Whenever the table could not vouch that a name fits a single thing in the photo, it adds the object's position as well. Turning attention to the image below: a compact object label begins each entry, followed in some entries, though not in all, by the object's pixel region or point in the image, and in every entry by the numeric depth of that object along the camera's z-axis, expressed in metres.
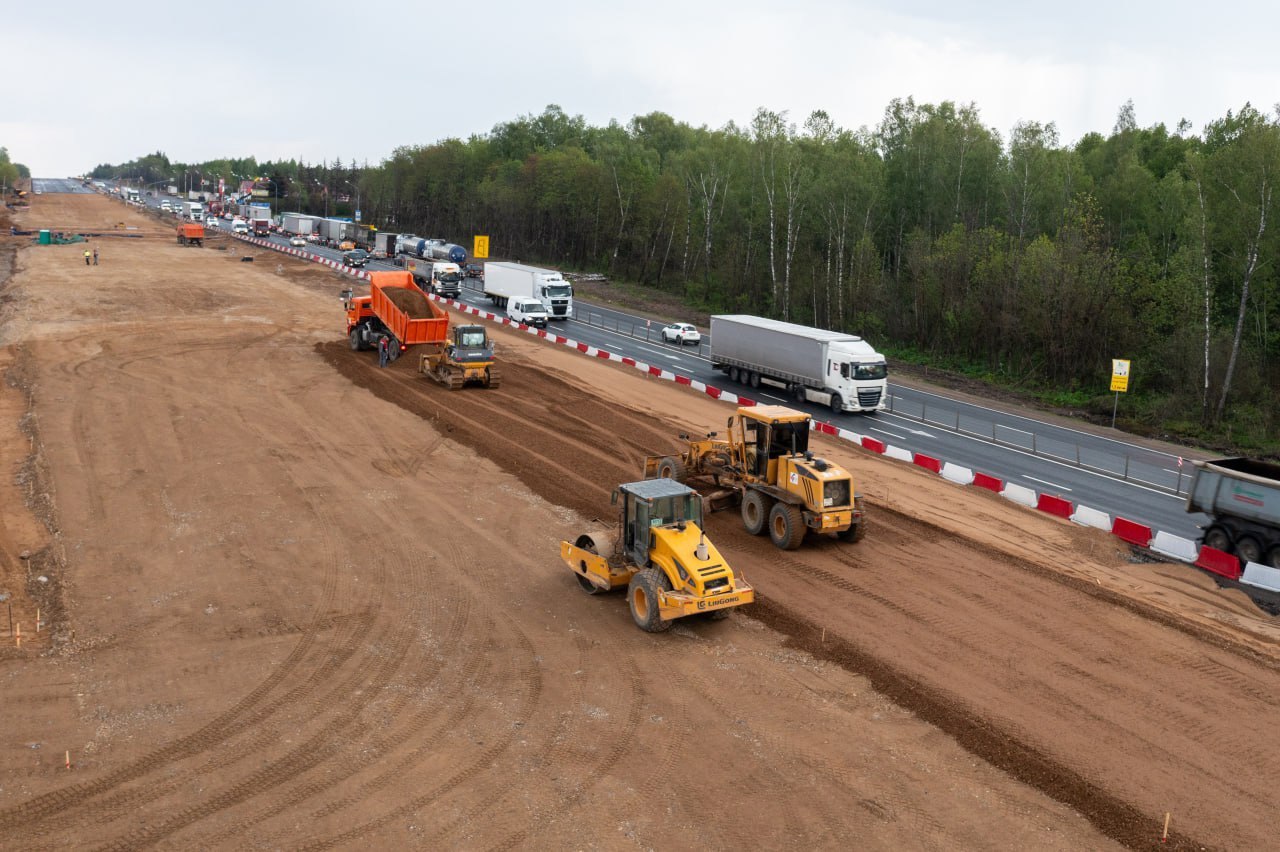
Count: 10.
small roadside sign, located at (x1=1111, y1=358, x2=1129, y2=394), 37.75
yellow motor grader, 20.22
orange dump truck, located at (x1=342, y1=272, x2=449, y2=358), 38.97
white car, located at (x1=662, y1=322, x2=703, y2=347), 55.34
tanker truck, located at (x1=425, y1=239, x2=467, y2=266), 85.25
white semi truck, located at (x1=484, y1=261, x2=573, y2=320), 60.44
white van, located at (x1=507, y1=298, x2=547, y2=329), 57.00
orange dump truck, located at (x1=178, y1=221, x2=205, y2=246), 94.75
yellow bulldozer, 36.03
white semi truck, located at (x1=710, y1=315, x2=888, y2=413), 37.72
